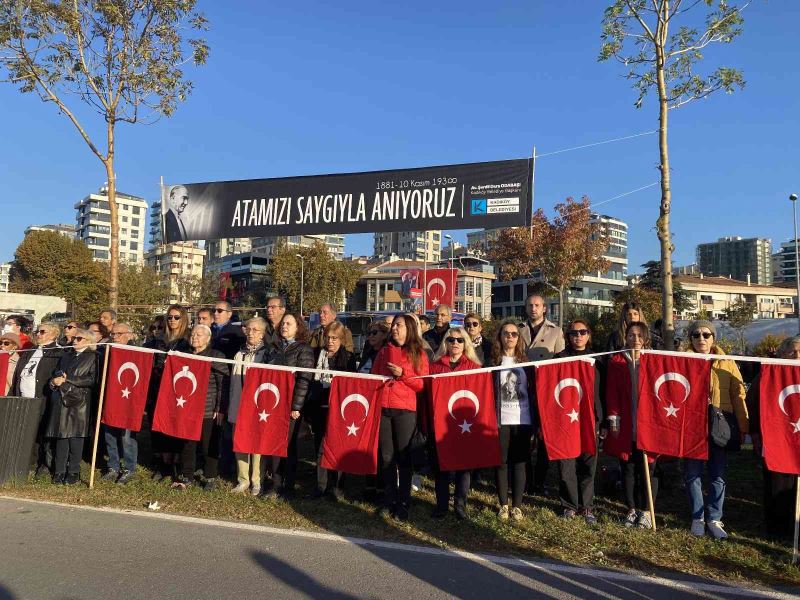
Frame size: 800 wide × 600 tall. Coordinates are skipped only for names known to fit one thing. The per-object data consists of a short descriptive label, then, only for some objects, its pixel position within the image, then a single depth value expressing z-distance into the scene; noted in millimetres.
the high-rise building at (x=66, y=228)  166250
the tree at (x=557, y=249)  35625
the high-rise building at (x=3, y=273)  103500
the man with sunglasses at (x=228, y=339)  8719
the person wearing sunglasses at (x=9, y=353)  8812
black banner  9141
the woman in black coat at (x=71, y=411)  7918
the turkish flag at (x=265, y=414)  7383
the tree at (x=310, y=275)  66812
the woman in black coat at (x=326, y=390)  7348
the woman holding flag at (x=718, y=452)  5973
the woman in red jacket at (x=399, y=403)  6621
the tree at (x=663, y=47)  9086
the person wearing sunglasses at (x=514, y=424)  6648
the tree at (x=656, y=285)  64312
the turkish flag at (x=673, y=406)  6066
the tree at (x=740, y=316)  27725
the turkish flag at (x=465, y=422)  6605
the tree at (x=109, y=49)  12062
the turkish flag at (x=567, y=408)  6492
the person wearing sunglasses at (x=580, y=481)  6539
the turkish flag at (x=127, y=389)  8055
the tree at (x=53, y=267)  50312
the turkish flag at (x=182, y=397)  7746
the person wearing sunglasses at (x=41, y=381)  8367
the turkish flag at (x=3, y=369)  8875
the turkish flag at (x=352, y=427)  6863
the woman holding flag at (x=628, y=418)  6426
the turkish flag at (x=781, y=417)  5652
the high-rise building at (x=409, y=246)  163250
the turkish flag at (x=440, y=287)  27514
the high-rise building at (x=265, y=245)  127000
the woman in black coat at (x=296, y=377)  7367
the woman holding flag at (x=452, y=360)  6641
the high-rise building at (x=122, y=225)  150375
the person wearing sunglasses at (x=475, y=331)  7970
